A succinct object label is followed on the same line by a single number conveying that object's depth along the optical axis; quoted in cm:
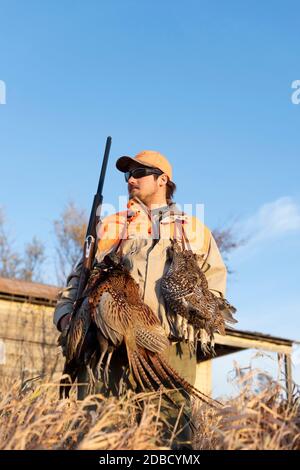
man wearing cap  382
